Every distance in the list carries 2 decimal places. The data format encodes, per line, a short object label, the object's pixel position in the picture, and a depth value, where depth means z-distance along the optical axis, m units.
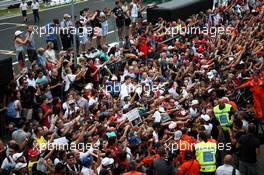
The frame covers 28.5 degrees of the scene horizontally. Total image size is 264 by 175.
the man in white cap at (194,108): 12.06
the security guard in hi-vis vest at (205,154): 9.67
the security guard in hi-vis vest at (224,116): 11.52
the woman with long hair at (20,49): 14.80
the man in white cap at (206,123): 10.86
